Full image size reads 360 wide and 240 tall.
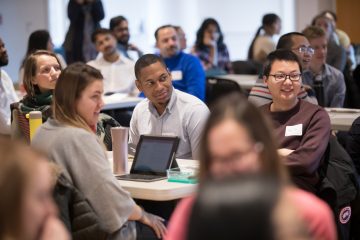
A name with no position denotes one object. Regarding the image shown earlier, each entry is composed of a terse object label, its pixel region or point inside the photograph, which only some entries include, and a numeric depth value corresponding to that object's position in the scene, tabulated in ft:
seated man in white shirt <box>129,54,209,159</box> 18.43
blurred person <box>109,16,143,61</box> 38.12
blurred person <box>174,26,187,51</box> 37.20
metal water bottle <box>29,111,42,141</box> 16.80
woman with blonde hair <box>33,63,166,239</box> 13.38
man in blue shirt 29.56
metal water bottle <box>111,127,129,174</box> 15.89
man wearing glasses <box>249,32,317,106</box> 23.29
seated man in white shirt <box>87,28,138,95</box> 32.80
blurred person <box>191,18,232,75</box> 42.58
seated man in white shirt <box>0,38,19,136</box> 23.91
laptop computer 15.39
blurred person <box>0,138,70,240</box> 6.88
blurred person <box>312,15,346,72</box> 33.95
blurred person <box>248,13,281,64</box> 43.54
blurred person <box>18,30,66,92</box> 33.77
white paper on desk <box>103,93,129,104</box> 29.35
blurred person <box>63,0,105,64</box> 39.56
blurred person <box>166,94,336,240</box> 7.56
